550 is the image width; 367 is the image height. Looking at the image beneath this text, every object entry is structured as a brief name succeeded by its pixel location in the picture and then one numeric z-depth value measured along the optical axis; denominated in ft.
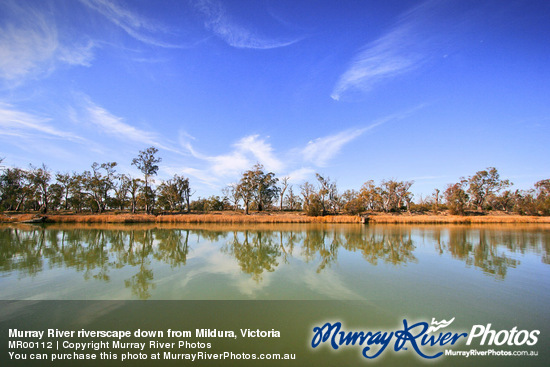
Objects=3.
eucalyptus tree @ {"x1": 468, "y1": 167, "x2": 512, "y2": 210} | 200.54
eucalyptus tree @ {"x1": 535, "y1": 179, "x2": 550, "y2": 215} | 186.33
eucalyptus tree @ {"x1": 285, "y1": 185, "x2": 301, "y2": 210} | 208.42
